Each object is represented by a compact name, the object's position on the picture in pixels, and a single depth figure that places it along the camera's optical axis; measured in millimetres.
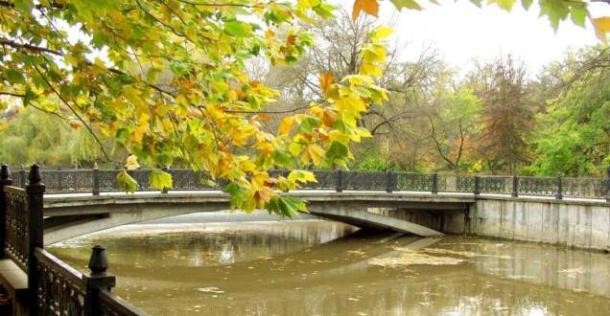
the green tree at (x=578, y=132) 23734
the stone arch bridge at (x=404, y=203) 17484
